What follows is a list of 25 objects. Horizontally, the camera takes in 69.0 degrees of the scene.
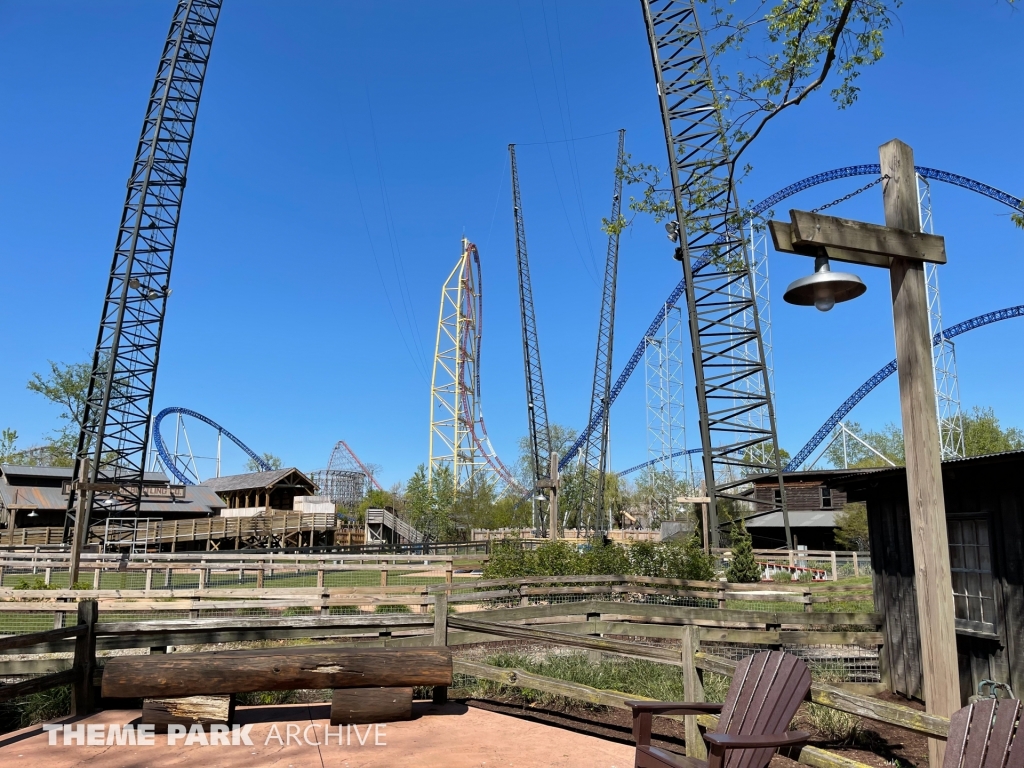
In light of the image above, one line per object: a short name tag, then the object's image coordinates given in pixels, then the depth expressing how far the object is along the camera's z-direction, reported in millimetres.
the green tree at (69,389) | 50031
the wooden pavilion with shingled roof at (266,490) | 47094
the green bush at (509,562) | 13914
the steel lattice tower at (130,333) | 31656
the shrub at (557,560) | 13848
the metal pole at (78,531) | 14056
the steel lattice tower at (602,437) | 50125
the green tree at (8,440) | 48875
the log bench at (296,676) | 5613
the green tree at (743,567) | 15602
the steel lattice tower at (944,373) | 31297
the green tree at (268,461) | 78094
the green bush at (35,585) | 15461
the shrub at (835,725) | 5891
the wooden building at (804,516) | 35062
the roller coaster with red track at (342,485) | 67312
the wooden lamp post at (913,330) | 3729
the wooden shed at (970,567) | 6199
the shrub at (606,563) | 14039
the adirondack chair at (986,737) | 2779
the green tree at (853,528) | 30156
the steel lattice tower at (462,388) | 55594
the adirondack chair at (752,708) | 3650
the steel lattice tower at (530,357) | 52247
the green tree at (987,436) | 46309
